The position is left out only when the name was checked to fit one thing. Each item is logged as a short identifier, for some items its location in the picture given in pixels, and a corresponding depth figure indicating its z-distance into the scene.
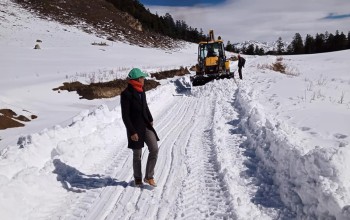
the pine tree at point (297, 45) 107.06
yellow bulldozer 21.41
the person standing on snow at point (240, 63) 23.45
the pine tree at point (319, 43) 100.62
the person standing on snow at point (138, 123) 5.89
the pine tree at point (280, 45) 125.88
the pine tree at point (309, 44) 102.78
